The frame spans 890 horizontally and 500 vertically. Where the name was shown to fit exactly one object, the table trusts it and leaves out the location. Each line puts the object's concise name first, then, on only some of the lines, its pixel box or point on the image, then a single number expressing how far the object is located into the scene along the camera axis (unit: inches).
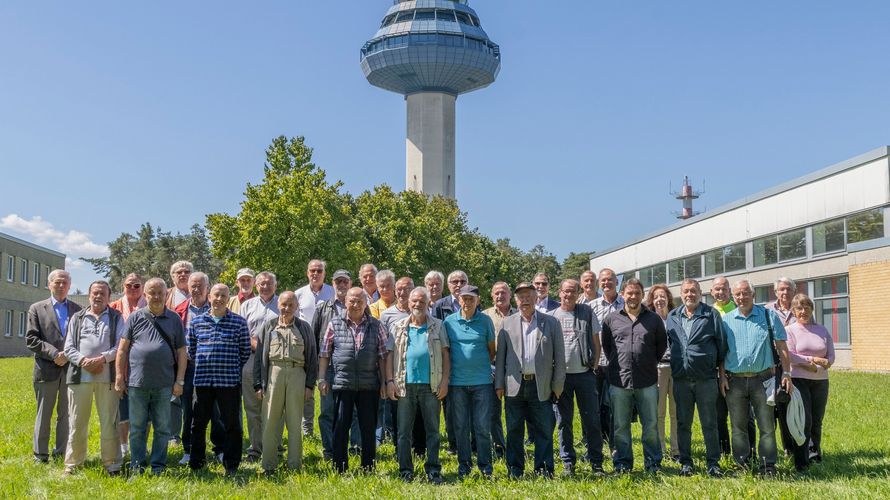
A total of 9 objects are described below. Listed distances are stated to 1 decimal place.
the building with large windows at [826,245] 1002.7
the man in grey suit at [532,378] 327.9
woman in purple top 356.2
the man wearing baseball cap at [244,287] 406.6
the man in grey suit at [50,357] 354.6
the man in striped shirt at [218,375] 337.7
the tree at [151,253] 3506.4
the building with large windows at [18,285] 1973.4
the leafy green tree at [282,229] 1278.3
